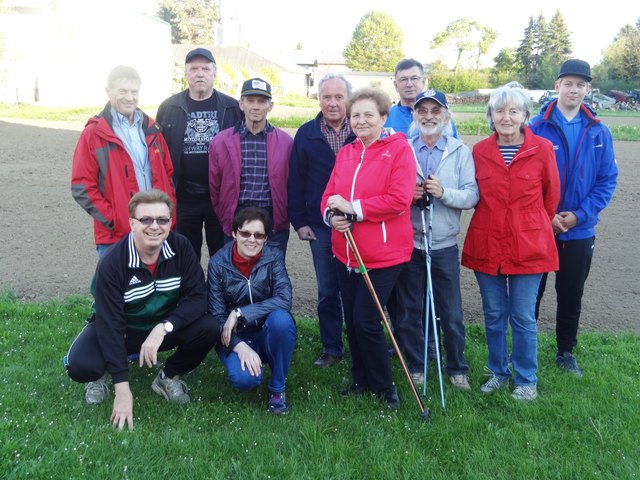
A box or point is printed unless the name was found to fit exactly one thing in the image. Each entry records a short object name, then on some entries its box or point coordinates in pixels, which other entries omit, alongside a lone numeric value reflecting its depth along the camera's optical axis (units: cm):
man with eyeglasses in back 550
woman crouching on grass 445
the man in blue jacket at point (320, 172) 503
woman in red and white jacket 421
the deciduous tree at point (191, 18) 8706
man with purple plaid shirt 514
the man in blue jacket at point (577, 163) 491
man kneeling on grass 420
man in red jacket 492
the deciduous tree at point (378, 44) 9125
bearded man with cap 457
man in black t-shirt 557
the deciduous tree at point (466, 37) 9194
